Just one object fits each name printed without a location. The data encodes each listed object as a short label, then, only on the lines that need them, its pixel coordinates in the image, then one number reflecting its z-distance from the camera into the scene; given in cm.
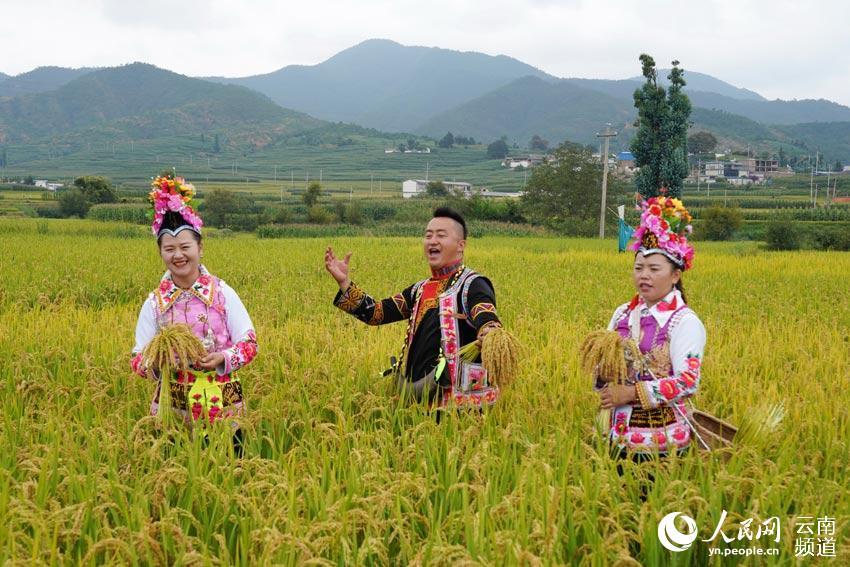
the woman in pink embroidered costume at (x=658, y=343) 382
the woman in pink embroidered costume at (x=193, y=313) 418
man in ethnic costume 452
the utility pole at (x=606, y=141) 3763
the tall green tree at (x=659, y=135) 4769
